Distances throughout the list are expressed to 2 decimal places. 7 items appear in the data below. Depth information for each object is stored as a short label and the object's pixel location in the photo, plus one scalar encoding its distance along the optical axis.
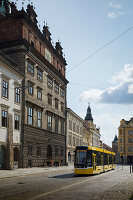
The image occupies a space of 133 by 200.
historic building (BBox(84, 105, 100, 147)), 91.26
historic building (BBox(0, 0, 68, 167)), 38.03
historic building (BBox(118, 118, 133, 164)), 93.44
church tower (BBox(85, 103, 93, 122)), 117.00
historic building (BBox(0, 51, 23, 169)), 31.86
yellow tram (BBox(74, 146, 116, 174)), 25.92
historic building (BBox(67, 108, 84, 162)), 62.50
